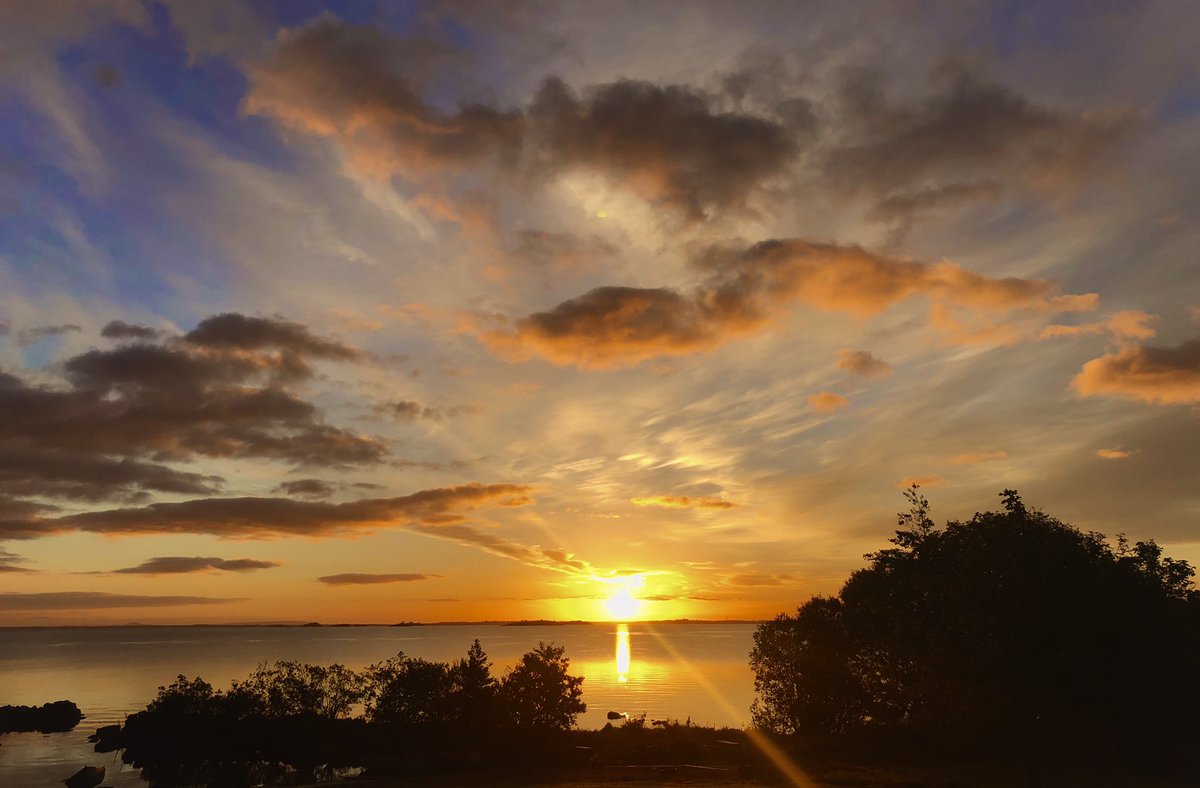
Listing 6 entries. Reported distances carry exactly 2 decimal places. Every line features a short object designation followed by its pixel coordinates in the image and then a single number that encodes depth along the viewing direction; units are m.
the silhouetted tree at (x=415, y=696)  66.31
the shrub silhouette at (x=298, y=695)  70.19
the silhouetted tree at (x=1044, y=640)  43.94
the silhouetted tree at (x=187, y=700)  71.00
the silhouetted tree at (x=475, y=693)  64.88
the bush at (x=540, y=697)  64.88
